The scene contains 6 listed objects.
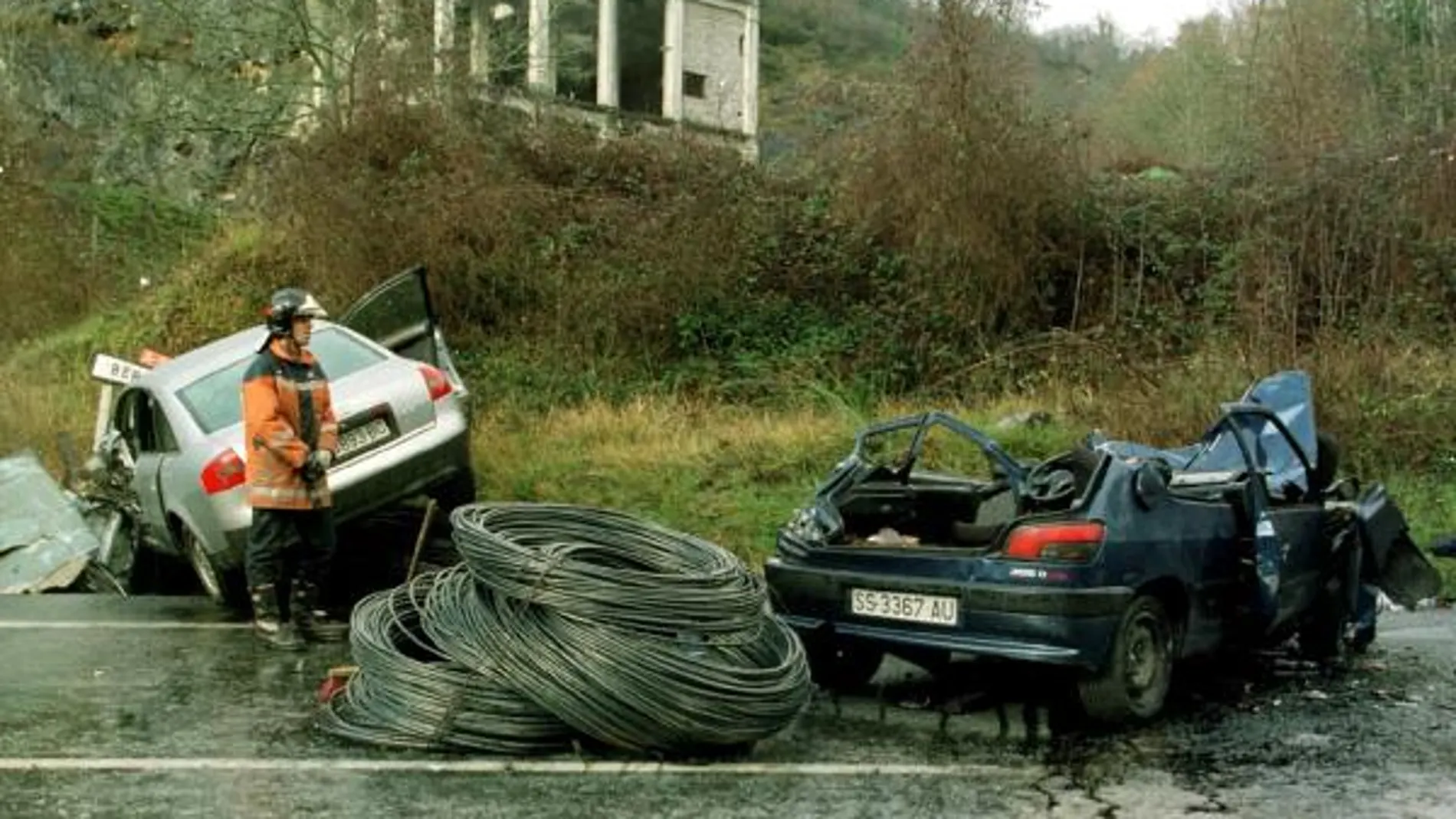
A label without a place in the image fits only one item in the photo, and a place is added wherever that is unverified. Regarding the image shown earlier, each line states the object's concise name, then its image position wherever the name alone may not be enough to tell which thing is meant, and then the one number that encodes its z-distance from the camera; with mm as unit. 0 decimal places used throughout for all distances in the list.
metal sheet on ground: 11828
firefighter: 8781
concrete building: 21125
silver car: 9891
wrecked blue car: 6875
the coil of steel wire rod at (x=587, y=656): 6309
